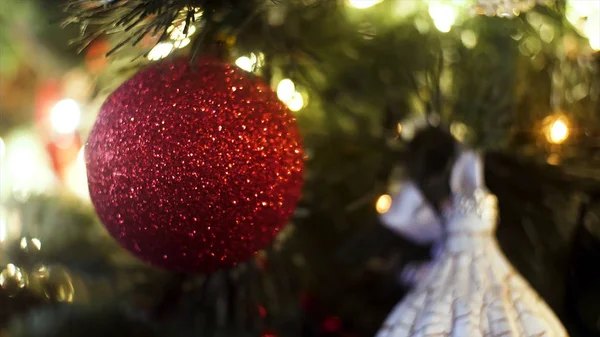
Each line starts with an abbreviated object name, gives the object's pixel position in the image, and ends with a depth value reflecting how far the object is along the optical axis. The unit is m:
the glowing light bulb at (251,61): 0.36
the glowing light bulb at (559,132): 0.51
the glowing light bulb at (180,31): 0.38
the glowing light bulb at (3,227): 0.54
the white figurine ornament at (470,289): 0.33
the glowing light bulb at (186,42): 0.40
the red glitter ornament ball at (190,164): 0.30
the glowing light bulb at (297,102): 0.52
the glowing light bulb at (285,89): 0.54
